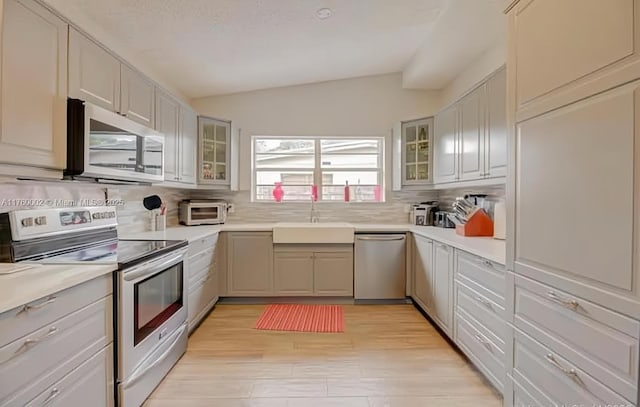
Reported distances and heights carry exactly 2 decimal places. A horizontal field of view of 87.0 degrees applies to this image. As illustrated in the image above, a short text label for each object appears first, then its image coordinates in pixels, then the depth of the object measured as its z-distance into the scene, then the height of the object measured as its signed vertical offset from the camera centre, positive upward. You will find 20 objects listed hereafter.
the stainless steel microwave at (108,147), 1.79 +0.34
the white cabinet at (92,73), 1.81 +0.75
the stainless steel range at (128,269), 1.69 -0.39
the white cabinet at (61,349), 1.12 -0.57
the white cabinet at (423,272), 3.17 -0.68
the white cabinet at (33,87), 1.44 +0.53
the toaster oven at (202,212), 3.80 -0.11
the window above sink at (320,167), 4.41 +0.48
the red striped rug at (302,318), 3.07 -1.12
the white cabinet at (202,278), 2.85 -0.70
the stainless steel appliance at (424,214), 4.02 -0.11
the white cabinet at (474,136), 2.46 +0.60
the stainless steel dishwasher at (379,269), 3.70 -0.71
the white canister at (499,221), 2.71 -0.13
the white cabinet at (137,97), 2.29 +0.77
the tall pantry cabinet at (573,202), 1.02 +0.01
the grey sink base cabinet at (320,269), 3.71 -0.72
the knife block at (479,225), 2.97 -0.18
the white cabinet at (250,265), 3.68 -0.68
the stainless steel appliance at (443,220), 3.76 -0.18
